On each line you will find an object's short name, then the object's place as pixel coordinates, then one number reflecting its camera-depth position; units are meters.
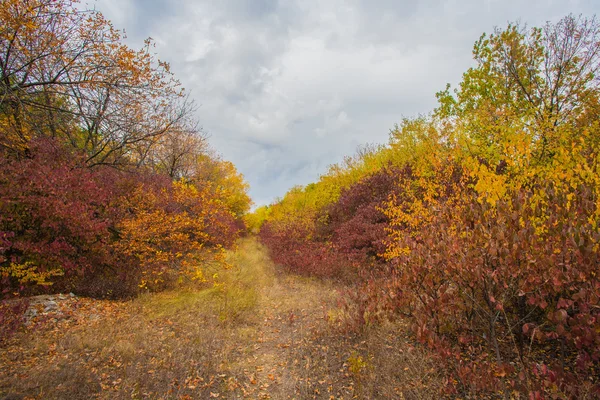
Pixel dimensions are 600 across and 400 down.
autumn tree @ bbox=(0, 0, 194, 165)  6.24
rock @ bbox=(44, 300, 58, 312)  6.46
